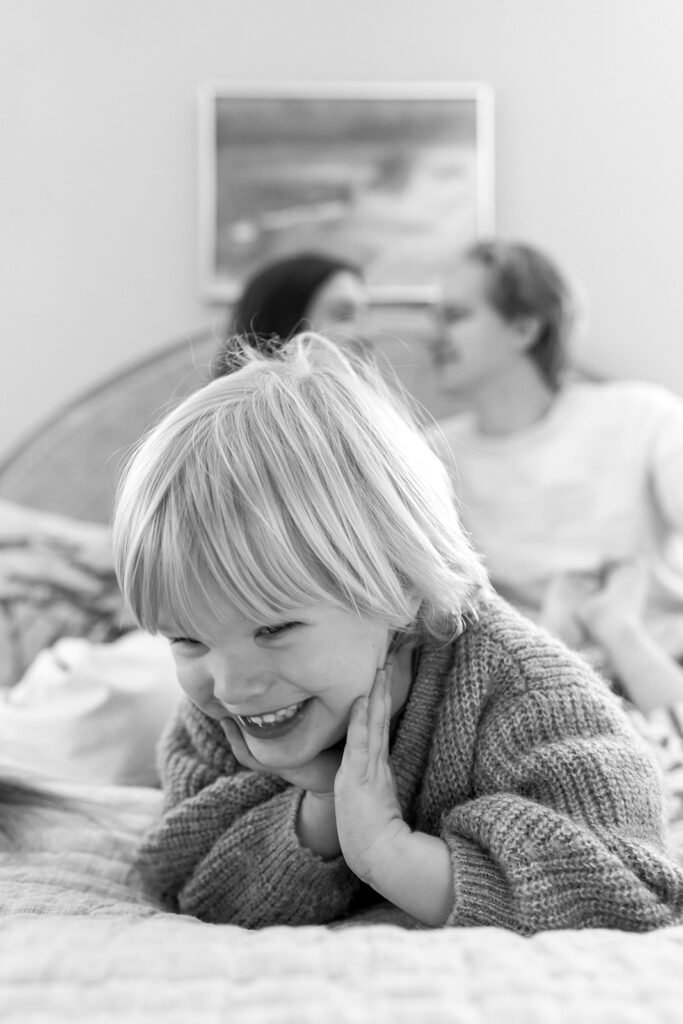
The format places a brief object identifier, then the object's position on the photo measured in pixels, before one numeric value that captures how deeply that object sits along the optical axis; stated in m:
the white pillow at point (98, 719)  1.25
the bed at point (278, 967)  0.54
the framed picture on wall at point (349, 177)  2.24
